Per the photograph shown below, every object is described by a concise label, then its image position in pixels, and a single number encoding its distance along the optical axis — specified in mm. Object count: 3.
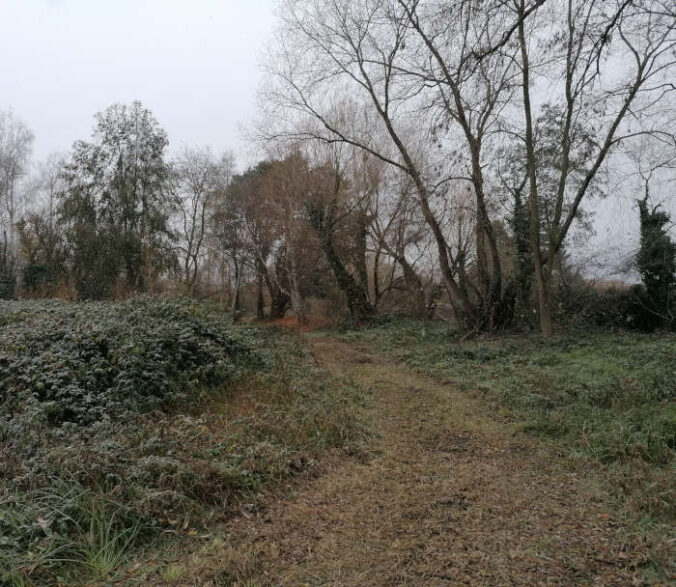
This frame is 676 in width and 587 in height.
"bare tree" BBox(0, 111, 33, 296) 26734
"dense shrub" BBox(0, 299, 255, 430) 5371
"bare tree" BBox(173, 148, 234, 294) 28812
